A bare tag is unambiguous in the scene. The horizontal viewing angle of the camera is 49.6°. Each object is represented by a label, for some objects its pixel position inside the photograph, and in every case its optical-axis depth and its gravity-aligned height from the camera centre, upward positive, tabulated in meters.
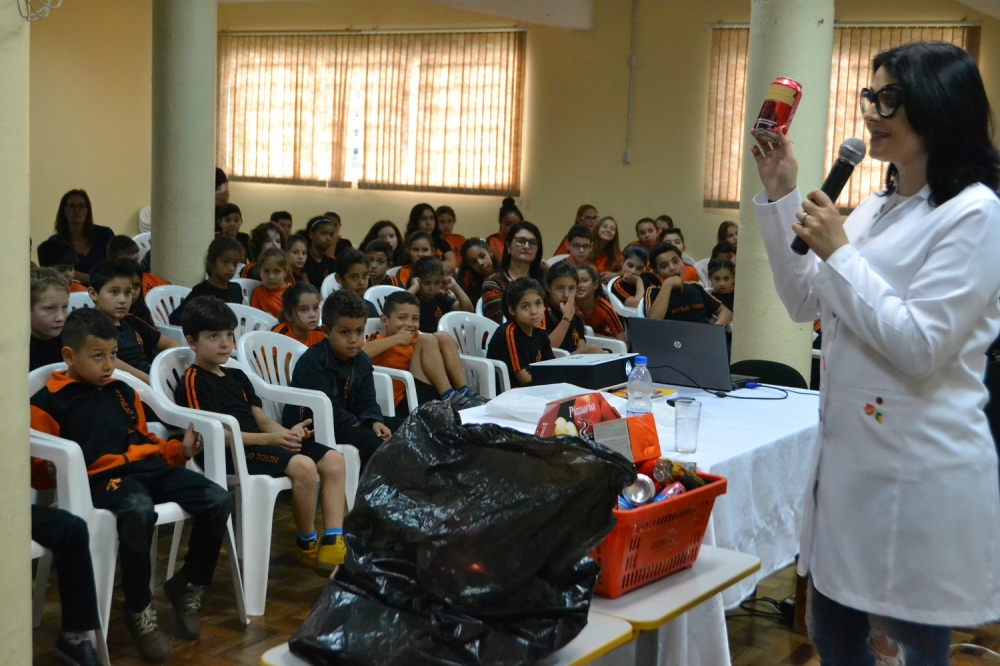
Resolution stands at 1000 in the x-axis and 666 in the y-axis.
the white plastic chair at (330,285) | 6.43 -0.42
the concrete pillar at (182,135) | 5.88 +0.41
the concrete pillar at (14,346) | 2.12 -0.28
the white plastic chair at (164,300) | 5.49 -0.48
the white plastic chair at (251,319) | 5.12 -0.51
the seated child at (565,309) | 5.60 -0.46
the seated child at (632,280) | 7.21 -0.38
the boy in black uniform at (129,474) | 3.07 -0.78
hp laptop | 3.68 -0.44
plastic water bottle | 3.38 -0.51
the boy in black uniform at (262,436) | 3.62 -0.76
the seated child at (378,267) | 6.67 -0.32
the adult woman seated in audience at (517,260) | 6.13 -0.24
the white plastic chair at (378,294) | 6.03 -0.44
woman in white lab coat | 1.67 -0.22
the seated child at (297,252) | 6.85 -0.25
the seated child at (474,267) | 6.88 -0.31
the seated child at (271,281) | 5.91 -0.38
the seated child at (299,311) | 4.64 -0.42
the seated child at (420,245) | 7.06 -0.19
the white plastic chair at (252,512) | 3.48 -0.98
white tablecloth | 2.47 -0.71
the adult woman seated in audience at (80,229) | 7.50 -0.16
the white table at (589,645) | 1.67 -0.68
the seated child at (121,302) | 4.32 -0.38
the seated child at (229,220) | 7.87 -0.07
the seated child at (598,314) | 6.26 -0.53
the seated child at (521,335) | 4.97 -0.54
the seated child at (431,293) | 5.93 -0.43
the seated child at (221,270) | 5.57 -0.31
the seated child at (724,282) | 6.81 -0.35
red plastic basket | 1.89 -0.57
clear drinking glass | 2.80 -0.52
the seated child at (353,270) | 5.96 -0.31
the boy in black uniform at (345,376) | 4.02 -0.61
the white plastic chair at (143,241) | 8.73 -0.27
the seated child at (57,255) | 5.89 -0.28
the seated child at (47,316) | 3.69 -0.38
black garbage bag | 1.61 -0.50
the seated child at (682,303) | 6.30 -0.47
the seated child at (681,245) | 7.94 -0.17
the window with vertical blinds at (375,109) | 10.87 +1.10
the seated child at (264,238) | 7.32 -0.18
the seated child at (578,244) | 7.40 -0.16
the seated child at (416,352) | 4.75 -0.60
